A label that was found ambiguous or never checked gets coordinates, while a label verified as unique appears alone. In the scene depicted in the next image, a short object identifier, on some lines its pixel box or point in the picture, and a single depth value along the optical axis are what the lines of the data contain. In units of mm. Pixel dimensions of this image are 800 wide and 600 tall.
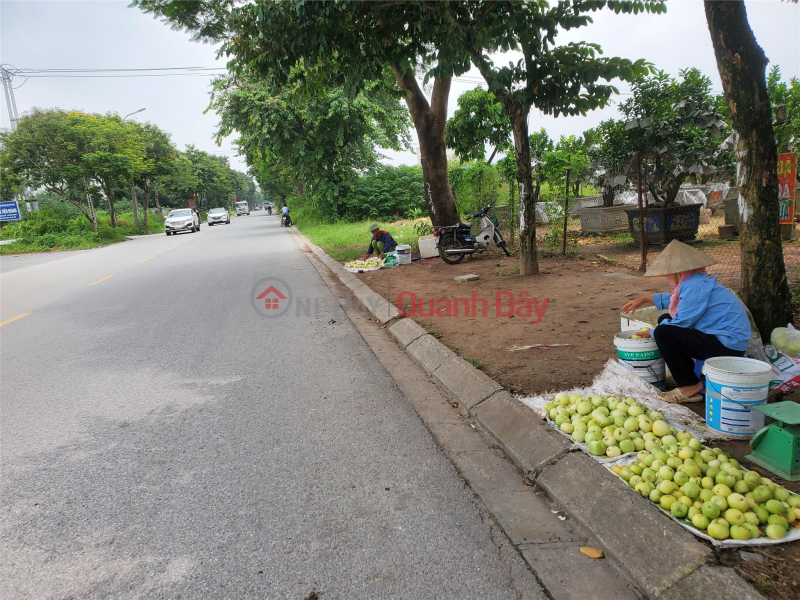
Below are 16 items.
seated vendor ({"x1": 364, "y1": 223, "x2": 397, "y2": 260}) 12547
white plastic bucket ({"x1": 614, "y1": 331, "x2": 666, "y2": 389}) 3969
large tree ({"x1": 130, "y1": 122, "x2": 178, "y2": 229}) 39281
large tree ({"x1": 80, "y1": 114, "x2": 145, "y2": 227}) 27531
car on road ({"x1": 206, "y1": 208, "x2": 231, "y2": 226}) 47794
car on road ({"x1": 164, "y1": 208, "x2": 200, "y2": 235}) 34250
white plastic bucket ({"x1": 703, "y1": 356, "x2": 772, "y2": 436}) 3107
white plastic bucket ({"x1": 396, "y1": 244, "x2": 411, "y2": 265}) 12188
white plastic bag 3855
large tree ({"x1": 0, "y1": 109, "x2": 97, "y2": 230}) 25828
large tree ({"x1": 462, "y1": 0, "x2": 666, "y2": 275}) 7586
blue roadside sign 24984
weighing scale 2723
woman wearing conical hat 3588
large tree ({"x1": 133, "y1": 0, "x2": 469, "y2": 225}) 7406
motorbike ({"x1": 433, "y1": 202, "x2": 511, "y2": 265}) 11664
